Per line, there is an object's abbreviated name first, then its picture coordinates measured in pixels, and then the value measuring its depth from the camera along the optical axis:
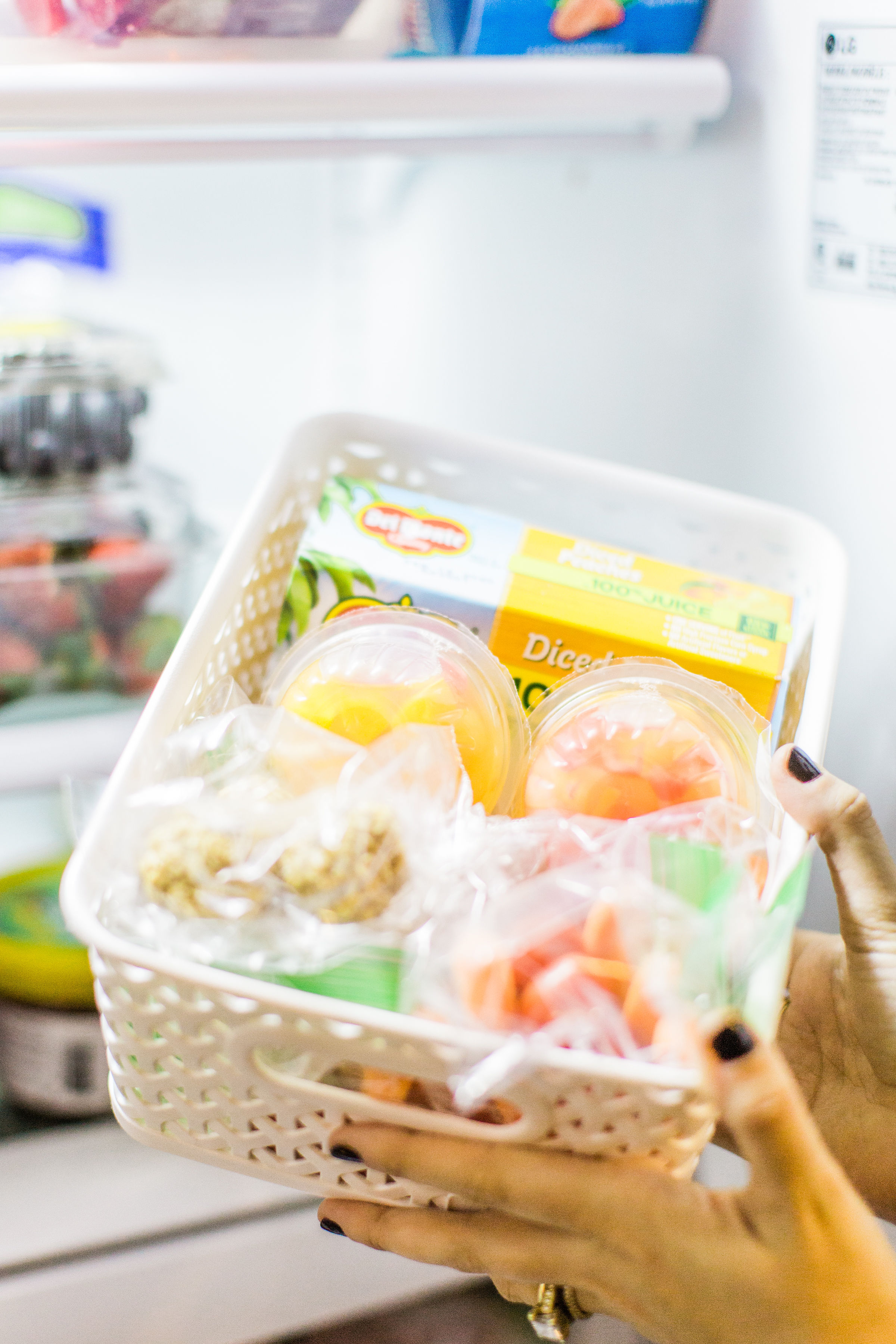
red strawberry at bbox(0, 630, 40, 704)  0.92
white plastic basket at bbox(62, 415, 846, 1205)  0.44
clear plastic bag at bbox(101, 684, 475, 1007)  0.47
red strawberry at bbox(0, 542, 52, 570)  0.91
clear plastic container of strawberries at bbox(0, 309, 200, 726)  0.92
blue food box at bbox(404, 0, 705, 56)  0.77
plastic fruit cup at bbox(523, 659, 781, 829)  0.57
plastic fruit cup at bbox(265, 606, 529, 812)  0.60
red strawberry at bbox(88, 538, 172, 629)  0.95
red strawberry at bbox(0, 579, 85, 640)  0.91
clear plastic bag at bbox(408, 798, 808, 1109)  0.44
